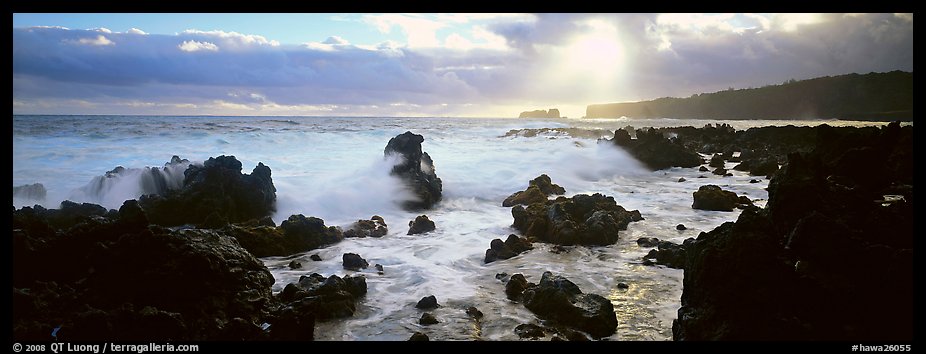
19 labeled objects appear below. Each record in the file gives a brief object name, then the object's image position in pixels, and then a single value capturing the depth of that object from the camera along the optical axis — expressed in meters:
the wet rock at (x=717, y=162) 20.95
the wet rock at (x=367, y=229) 9.80
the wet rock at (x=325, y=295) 5.34
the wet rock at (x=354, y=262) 7.50
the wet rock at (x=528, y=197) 13.13
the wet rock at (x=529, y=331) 4.92
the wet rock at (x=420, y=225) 10.11
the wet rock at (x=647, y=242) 8.57
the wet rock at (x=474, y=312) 5.49
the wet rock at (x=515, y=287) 6.09
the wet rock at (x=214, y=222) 9.38
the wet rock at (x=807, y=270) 3.60
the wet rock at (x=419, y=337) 4.60
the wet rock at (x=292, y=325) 4.79
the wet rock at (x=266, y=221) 9.91
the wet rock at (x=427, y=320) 5.30
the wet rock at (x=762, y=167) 18.23
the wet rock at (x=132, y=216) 5.38
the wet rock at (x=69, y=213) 8.15
